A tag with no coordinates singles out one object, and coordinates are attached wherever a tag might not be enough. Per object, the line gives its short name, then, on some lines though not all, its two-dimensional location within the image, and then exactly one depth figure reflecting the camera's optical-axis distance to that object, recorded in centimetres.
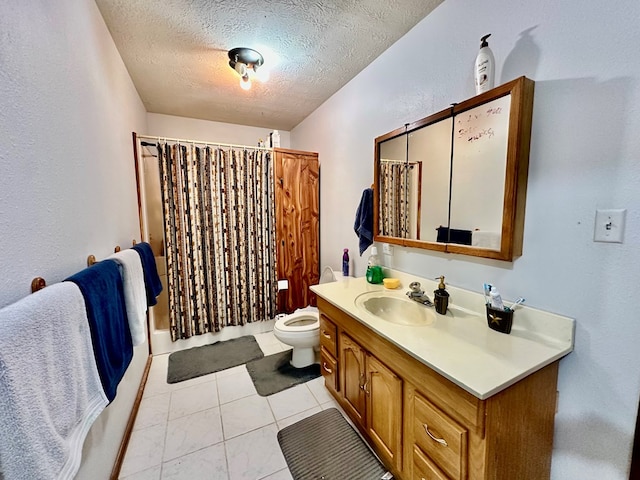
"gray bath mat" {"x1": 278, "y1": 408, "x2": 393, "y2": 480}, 127
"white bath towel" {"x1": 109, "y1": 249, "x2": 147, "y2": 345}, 115
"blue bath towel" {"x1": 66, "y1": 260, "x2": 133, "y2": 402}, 82
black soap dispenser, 130
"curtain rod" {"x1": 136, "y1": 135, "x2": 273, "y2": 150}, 219
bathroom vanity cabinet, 81
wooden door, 262
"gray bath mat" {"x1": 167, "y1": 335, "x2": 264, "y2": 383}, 211
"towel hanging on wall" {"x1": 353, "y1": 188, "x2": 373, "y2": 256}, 188
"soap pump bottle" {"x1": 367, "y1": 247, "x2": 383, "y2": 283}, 182
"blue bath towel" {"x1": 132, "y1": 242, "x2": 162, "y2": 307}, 161
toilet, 197
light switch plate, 85
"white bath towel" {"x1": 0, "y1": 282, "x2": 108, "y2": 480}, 48
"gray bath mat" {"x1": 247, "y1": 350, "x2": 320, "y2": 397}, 191
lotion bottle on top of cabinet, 110
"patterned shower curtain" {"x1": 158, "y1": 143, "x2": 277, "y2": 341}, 229
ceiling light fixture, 167
